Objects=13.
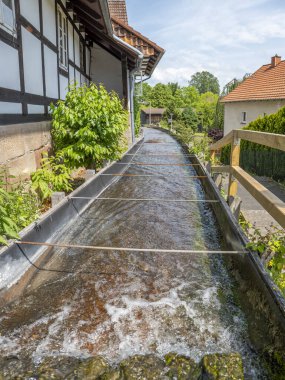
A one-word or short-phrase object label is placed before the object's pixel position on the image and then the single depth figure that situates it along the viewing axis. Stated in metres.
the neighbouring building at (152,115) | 63.69
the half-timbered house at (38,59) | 4.89
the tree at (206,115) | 48.22
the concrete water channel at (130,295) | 2.49
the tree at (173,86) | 83.81
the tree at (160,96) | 75.75
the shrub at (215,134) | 27.58
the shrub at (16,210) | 3.17
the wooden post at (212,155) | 8.18
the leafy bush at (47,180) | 5.57
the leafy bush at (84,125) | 6.72
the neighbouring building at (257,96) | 20.34
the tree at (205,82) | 144.91
